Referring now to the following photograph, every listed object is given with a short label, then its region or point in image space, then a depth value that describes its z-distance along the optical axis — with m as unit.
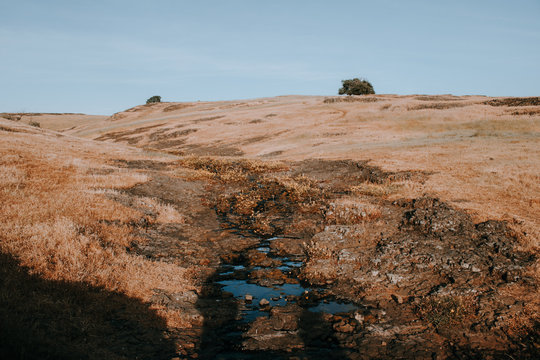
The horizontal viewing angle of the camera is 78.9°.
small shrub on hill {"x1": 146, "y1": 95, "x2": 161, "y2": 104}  152.88
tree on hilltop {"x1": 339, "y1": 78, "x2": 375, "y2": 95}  114.81
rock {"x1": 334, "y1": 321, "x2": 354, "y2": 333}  7.68
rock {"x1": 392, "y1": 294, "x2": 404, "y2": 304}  8.73
